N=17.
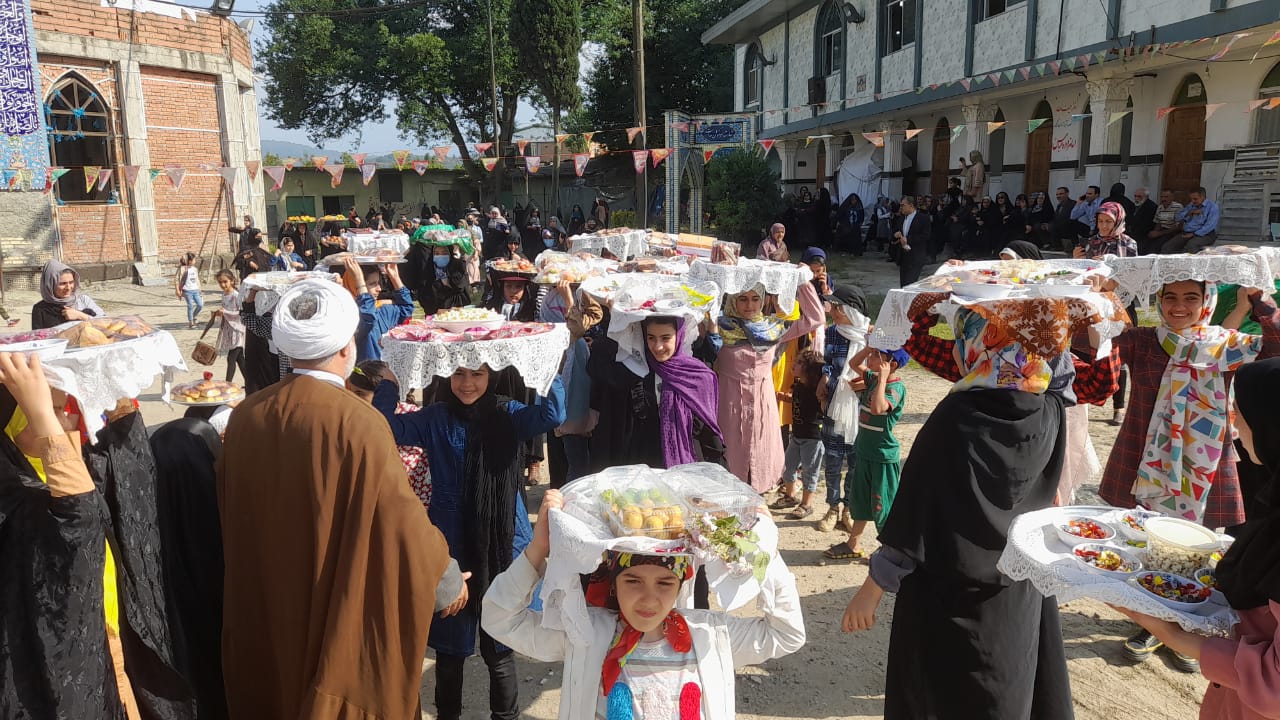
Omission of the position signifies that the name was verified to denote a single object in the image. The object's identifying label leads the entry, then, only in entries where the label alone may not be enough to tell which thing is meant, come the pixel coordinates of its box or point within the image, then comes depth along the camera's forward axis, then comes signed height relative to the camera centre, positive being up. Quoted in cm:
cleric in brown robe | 238 -93
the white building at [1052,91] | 1209 +229
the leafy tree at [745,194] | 2255 +62
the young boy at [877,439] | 498 -134
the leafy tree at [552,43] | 2655 +561
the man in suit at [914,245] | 1444 -51
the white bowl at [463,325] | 366 -46
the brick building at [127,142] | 1767 +185
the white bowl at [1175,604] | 199 -93
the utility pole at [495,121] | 2995 +356
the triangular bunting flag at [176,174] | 1919 +114
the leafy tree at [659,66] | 3509 +651
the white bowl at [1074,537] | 223 -87
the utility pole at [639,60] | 1717 +323
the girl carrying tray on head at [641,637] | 227 -117
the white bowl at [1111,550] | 204 -87
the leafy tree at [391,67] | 3369 +624
